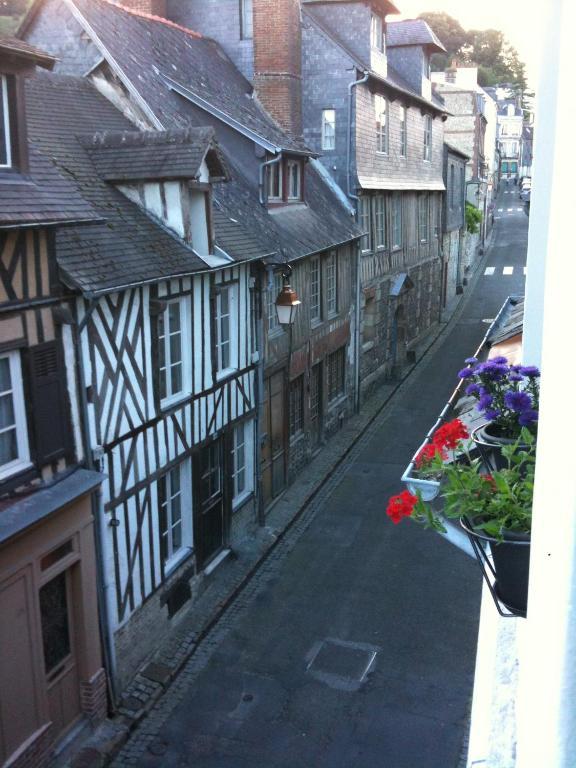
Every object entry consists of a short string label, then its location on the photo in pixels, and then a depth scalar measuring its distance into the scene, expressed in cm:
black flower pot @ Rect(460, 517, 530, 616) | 299
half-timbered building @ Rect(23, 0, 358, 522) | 1248
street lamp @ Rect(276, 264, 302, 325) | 1323
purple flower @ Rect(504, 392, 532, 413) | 380
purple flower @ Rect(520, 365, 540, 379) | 398
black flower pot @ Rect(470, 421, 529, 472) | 384
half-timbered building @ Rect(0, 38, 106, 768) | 741
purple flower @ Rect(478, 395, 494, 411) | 393
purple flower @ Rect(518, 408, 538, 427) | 384
